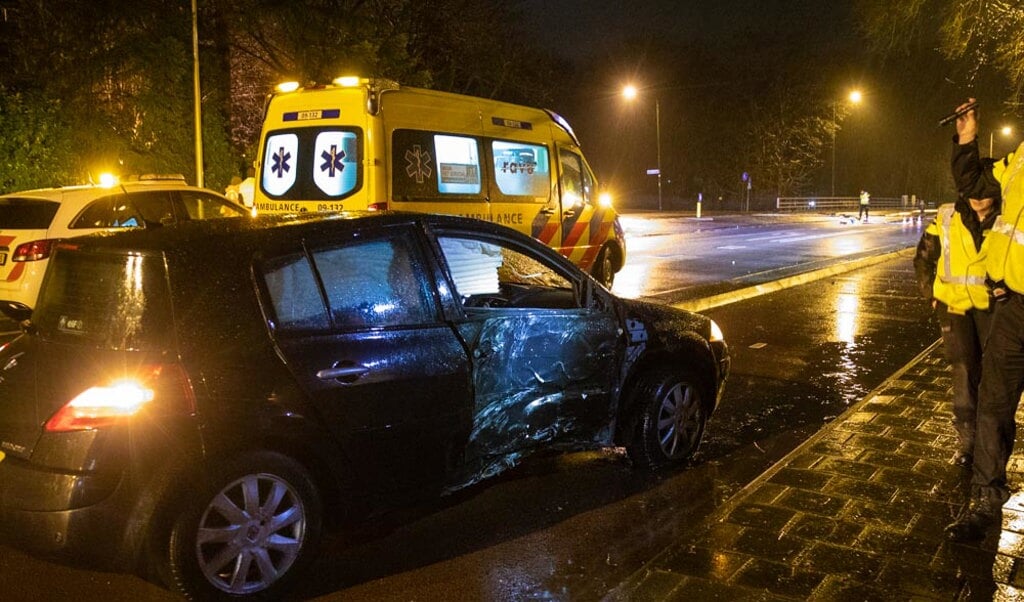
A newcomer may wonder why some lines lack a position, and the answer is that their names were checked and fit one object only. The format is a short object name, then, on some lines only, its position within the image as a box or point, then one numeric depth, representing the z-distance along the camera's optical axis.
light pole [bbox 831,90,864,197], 61.94
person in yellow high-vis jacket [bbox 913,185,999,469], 4.66
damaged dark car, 3.38
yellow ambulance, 9.29
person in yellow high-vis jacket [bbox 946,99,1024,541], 3.98
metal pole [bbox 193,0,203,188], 18.27
